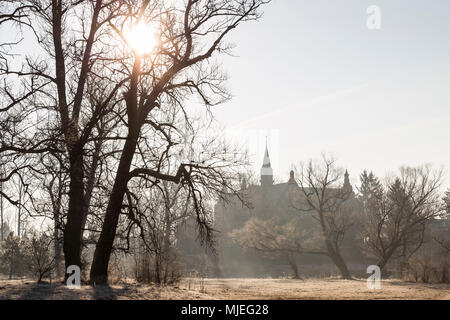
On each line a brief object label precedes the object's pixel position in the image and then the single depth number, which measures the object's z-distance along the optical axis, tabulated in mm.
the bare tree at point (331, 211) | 39094
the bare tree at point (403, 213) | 37938
